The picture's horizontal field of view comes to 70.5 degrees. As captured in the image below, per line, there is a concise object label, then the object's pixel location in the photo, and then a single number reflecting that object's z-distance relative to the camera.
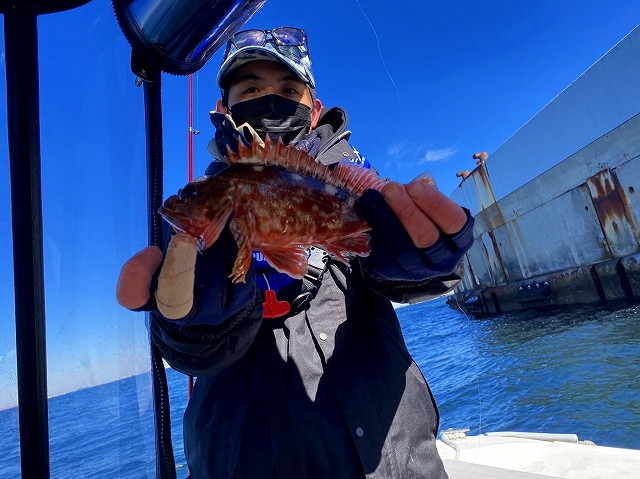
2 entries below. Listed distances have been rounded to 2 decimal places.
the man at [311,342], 0.48
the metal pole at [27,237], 0.51
